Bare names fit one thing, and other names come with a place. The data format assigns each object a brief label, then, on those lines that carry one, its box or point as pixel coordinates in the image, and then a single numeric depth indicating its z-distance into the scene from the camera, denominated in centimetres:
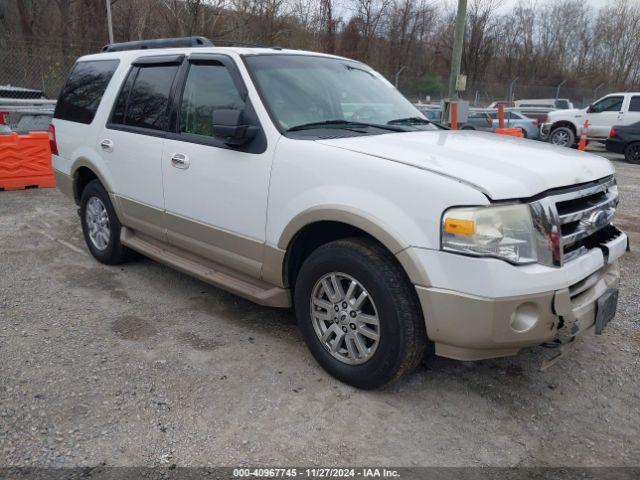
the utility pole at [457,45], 1332
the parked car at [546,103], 2925
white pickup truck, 1730
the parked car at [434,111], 1820
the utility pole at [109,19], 1661
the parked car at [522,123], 1914
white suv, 257
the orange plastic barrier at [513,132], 1284
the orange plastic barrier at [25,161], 838
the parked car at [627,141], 1534
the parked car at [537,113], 2011
